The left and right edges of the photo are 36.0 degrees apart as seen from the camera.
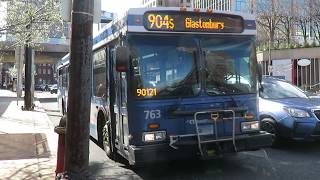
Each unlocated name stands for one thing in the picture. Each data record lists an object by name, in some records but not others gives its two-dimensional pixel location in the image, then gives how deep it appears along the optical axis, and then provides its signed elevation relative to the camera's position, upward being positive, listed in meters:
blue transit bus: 7.97 +0.11
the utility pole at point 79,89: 6.94 +0.03
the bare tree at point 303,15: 50.00 +7.84
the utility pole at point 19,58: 26.50 +1.85
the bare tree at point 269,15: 52.25 +8.06
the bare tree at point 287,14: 51.59 +7.95
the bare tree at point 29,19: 12.07 +1.94
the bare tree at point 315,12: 48.69 +7.74
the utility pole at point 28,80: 24.45 +0.55
